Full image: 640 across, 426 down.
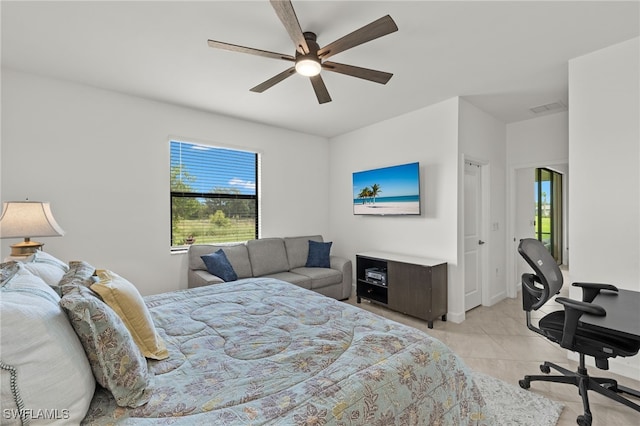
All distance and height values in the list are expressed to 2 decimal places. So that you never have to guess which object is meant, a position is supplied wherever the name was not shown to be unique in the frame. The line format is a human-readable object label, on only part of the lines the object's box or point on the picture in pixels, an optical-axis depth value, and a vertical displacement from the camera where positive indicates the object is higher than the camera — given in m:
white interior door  3.88 -0.33
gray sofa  3.67 -0.73
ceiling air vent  3.59 +1.32
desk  1.44 -0.59
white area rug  1.86 -1.33
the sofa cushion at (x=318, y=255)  4.39 -0.66
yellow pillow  1.29 -0.47
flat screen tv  3.84 +0.31
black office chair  1.76 -0.80
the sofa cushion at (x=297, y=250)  4.37 -0.58
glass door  6.35 +0.04
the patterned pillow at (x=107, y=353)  1.00 -0.50
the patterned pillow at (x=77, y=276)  1.36 -0.32
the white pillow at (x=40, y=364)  0.78 -0.44
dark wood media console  3.37 -0.92
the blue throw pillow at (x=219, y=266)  3.43 -0.64
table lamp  2.32 -0.08
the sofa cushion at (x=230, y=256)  3.65 -0.56
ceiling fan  1.70 +1.12
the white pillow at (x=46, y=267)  1.41 -0.28
